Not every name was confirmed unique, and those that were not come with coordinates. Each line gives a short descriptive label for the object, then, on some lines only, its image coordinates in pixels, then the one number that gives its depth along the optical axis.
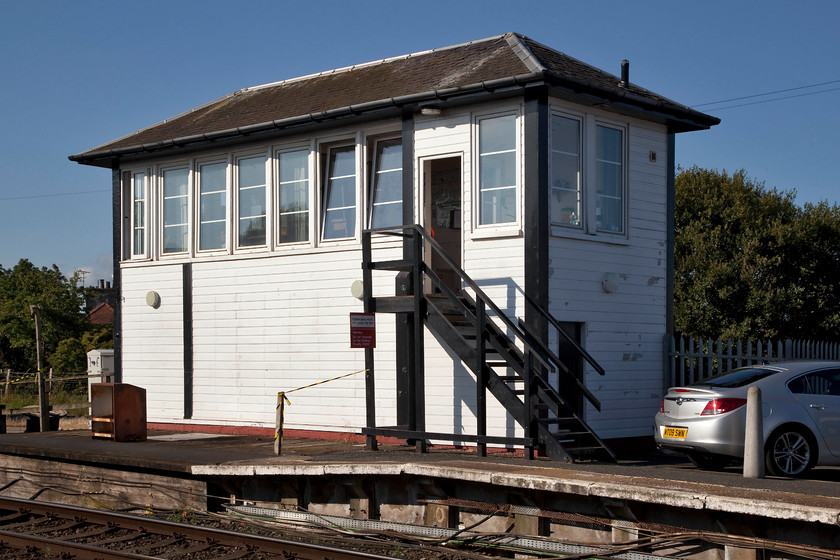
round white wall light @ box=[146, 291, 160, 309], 18.92
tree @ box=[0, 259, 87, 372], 52.22
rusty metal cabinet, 16.12
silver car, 11.34
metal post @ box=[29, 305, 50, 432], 18.89
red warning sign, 13.54
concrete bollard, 10.13
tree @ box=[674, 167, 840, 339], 29.91
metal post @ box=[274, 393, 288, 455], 13.15
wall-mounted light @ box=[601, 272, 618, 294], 14.92
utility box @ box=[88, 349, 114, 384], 20.50
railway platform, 8.22
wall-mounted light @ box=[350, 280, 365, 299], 15.89
